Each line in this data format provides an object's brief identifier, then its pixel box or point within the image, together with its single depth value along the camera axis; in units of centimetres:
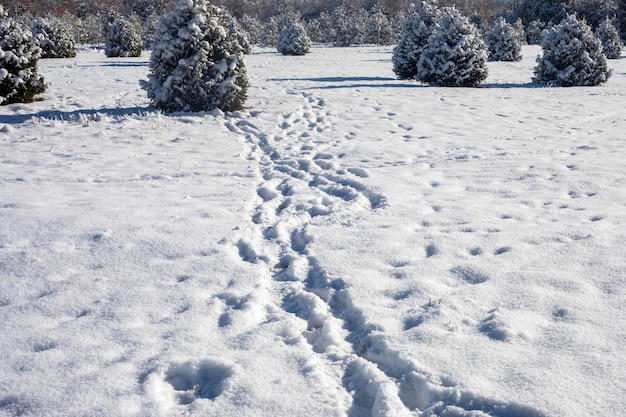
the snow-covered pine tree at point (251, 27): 4942
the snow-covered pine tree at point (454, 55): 1512
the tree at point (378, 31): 4628
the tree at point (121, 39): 2689
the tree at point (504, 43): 2703
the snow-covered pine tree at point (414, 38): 1714
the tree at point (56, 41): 2489
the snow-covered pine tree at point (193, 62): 1094
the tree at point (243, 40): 2795
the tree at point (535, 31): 4536
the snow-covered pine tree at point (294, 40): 3098
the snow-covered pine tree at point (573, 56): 1598
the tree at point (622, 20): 4078
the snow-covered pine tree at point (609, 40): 2814
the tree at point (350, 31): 4584
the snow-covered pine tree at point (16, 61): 1122
